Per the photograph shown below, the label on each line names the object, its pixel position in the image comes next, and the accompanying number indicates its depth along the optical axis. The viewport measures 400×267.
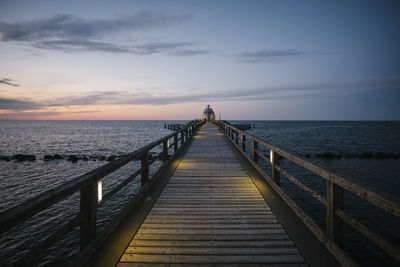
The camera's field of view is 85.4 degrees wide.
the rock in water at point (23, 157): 22.55
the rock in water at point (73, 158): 21.58
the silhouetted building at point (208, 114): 74.69
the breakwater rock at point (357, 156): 24.52
